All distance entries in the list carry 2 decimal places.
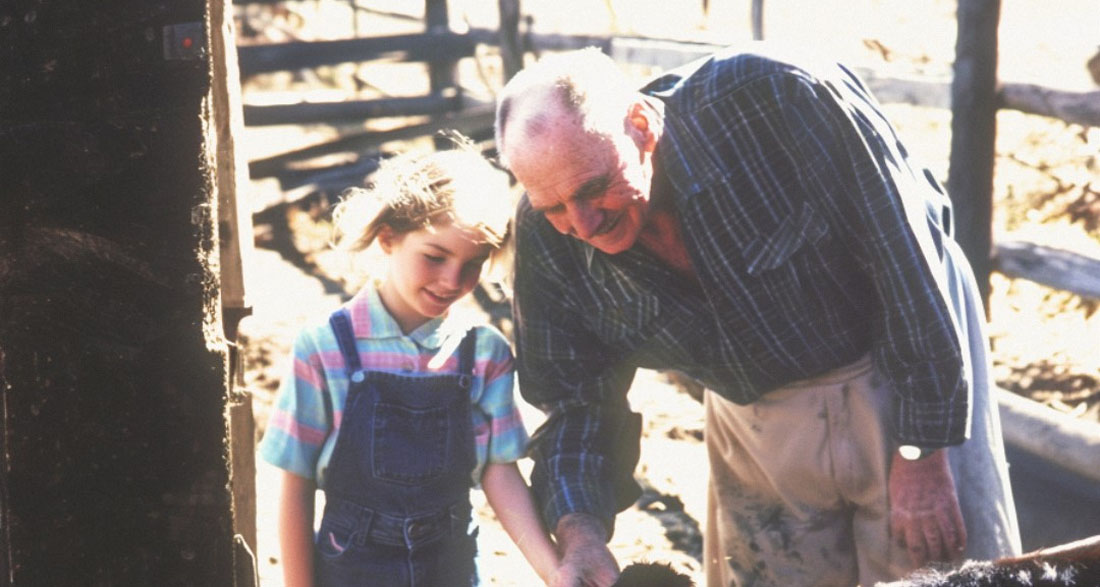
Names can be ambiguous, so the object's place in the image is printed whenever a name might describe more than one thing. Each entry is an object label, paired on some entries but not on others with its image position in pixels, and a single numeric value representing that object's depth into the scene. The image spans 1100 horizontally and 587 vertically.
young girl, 2.75
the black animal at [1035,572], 1.62
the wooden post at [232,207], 2.62
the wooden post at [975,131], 5.46
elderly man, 2.55
